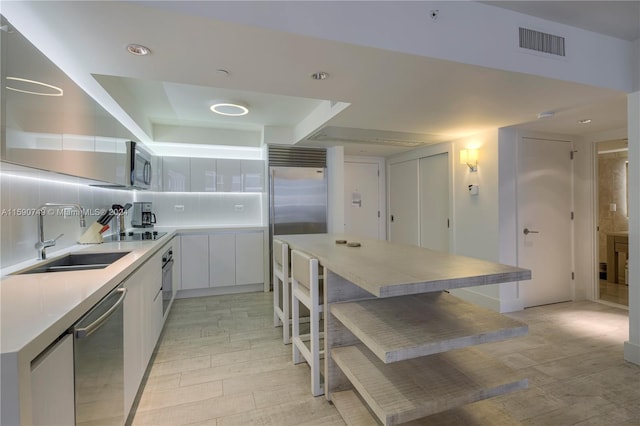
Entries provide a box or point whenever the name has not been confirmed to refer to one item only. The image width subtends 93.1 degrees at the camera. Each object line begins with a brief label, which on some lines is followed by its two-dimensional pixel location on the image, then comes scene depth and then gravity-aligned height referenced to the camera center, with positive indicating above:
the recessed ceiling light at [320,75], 2.02 +0.94
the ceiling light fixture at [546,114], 2.91 +0.95
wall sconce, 3.78 +0.69
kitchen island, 1.33 -0.56
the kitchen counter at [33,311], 0.79 -0.34
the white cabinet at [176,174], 4.48 +0.61
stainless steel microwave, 2.98 +0.52
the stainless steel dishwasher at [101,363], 1.15 -0.64
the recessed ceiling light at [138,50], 1.69 +0.94
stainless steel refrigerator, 4.63 +0.22
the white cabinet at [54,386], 0.89 -0.54
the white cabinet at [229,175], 4.68 +0.62
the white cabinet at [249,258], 4.47 -0.65
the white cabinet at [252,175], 4.79 +0.62
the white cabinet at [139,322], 1.75 -0.74
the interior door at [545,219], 3.74 -0.10
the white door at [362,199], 5.71 +0.27
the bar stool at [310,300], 2.07 -0.63
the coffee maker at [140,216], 4.00 -0.01
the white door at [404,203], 5.13 +0.17
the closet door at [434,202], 4.45 +0.17
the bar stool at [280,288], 2.82 -0.74
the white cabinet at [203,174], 4.58 +0.62
